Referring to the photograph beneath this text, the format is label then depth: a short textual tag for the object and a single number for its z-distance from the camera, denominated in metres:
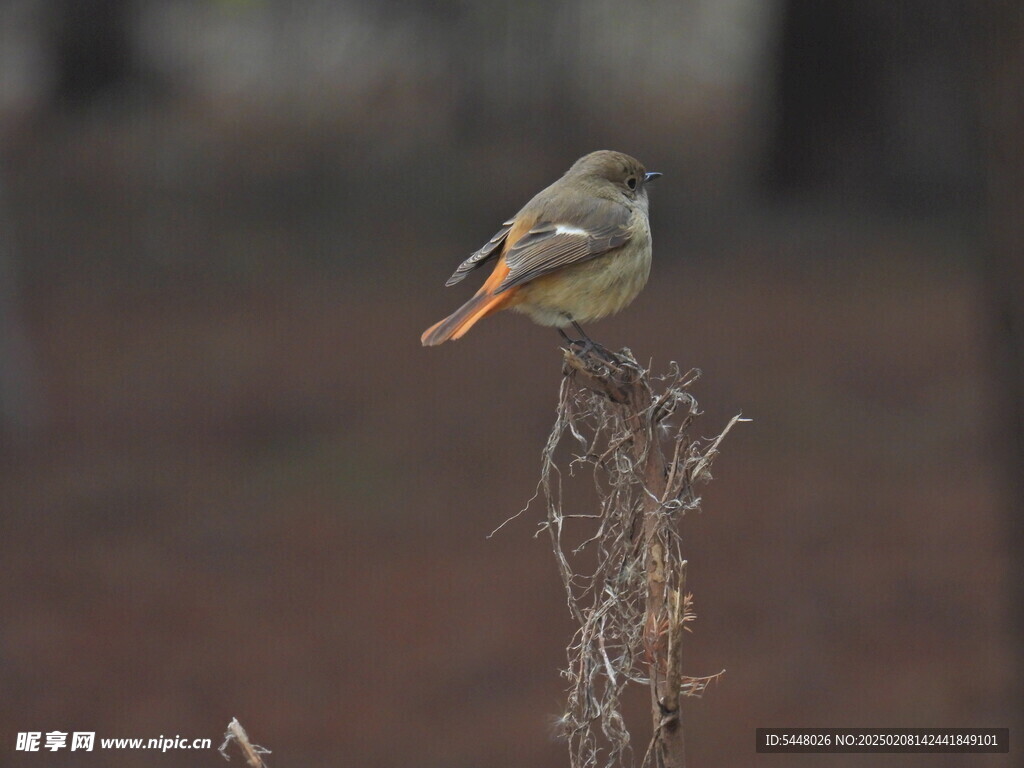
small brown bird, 8.78
